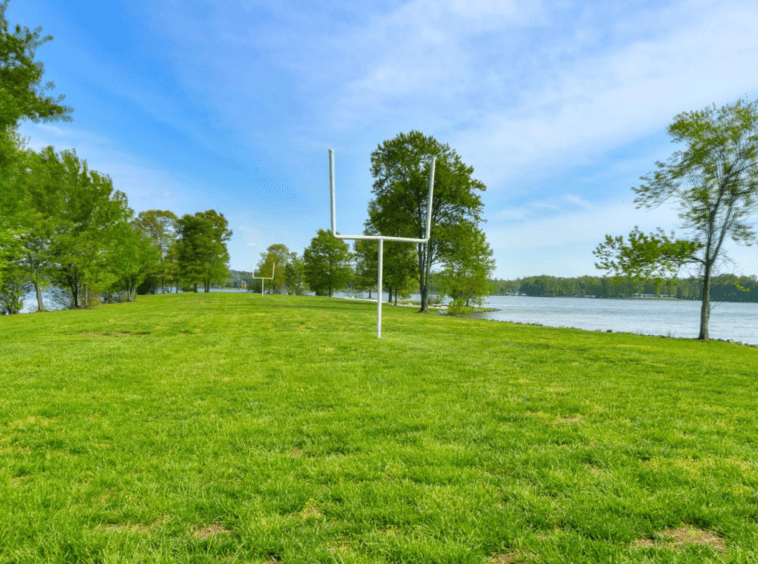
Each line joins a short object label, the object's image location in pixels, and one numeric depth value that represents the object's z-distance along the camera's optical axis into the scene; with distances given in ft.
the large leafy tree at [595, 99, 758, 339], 58.59
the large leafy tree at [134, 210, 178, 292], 175.11
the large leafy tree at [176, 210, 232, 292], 167.32
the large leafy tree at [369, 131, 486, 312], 91.86
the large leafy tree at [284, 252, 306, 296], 244.63
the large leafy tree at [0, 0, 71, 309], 44.86
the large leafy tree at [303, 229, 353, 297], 183.83
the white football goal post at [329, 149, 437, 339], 33.65
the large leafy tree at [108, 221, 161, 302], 94.26
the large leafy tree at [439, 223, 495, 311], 91.40
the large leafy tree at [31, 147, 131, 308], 79.96
